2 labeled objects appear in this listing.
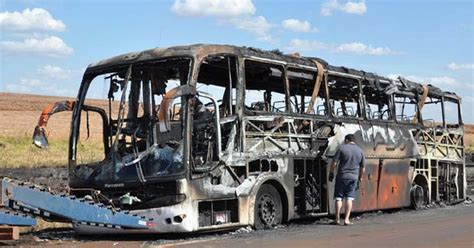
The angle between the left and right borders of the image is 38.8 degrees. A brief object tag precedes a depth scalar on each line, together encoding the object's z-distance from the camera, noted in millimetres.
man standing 12531
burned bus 10633
